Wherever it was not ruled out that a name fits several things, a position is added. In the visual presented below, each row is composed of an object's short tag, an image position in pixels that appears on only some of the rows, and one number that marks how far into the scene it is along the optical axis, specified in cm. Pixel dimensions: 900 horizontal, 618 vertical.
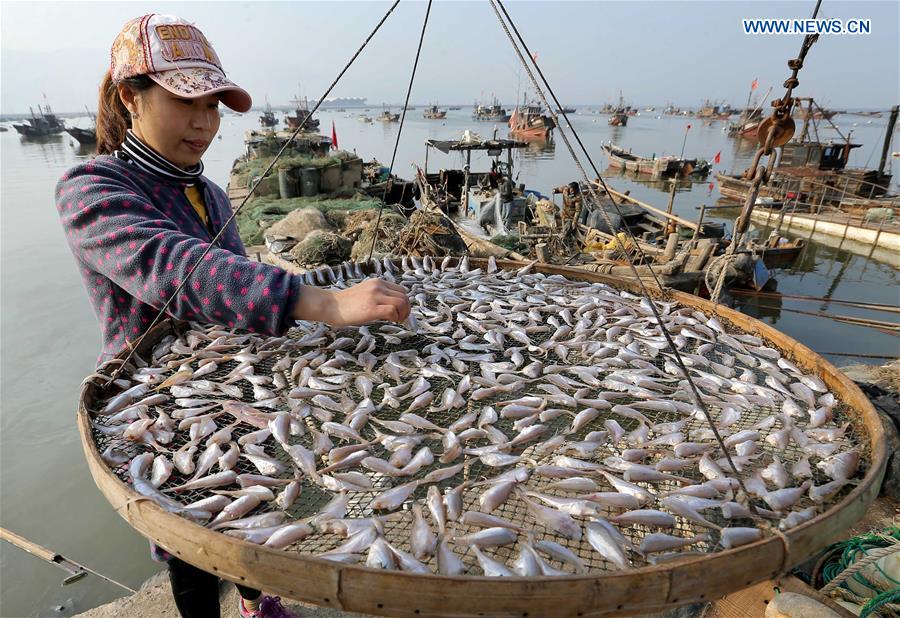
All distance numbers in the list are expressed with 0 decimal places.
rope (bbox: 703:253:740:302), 360
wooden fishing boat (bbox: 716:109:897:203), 2275
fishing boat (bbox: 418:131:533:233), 1297
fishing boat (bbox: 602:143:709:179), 3500
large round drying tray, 112
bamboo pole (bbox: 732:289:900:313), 647
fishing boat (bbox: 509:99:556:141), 4966
